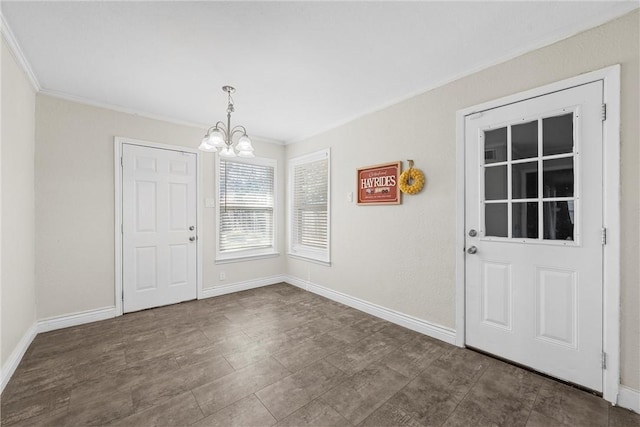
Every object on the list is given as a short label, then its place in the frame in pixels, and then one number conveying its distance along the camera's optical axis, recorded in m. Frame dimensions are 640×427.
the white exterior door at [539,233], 1.85
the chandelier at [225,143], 2.38
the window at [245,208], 4.11
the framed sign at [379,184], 3.01
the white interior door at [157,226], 3.31
